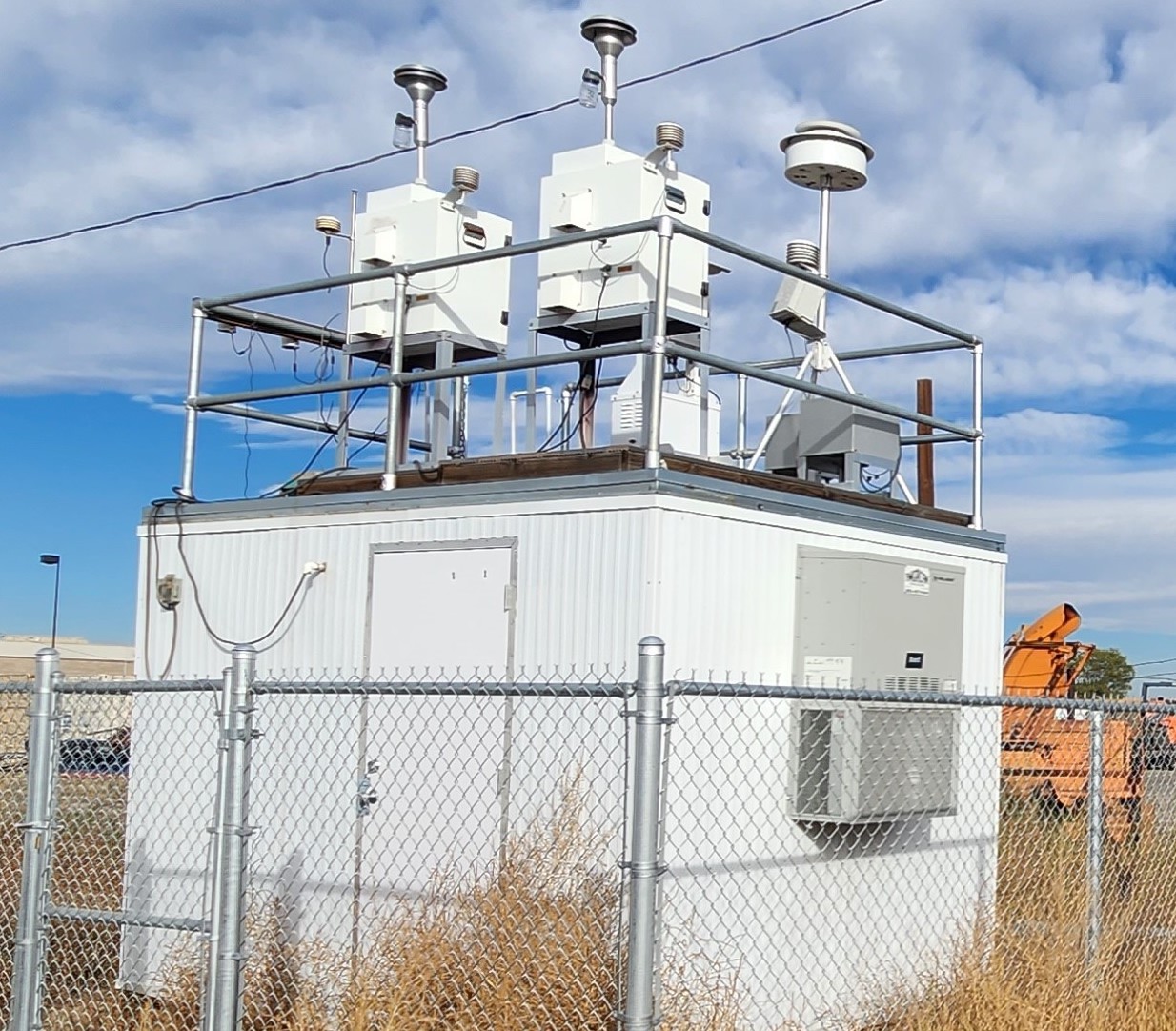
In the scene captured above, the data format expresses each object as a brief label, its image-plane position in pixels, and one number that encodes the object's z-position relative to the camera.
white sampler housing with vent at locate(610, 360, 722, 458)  7.94
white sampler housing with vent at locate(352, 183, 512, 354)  8.63
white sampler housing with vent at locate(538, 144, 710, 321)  7.96
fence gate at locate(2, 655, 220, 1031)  6.95
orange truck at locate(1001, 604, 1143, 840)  11.51
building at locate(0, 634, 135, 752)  27.52
